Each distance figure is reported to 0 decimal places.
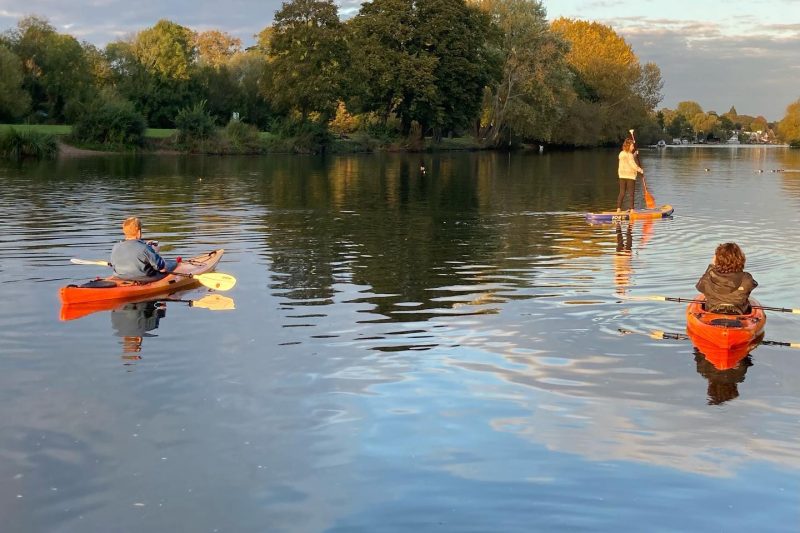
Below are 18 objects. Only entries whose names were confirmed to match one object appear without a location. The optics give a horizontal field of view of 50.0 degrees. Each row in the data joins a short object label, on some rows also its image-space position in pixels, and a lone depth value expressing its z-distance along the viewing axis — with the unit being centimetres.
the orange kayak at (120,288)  1333
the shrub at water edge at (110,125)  6988
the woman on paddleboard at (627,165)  2656
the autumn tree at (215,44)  14125
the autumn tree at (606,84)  10812
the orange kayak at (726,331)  1086
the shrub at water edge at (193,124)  7244
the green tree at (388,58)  7875
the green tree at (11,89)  7150
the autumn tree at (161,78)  8588
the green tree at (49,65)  8169
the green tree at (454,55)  8112
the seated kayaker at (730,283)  1151
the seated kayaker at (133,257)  1402
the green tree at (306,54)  7856
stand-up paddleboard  2588
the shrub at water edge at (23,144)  5859
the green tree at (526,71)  8850
